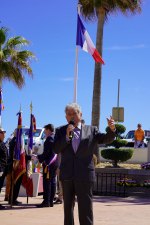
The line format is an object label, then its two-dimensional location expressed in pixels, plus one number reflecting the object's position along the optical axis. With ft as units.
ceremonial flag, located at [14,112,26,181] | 37.35
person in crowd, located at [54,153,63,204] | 39.68
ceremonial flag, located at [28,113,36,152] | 43.64
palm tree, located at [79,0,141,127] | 75.77
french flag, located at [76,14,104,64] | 54.49
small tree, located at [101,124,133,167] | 61.62
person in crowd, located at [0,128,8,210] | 35.99
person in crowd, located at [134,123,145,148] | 76.64
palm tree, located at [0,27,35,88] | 81.56
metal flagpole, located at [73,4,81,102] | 55.82
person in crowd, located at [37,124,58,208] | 36.73
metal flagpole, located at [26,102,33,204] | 40.03
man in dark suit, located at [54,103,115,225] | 20.36
